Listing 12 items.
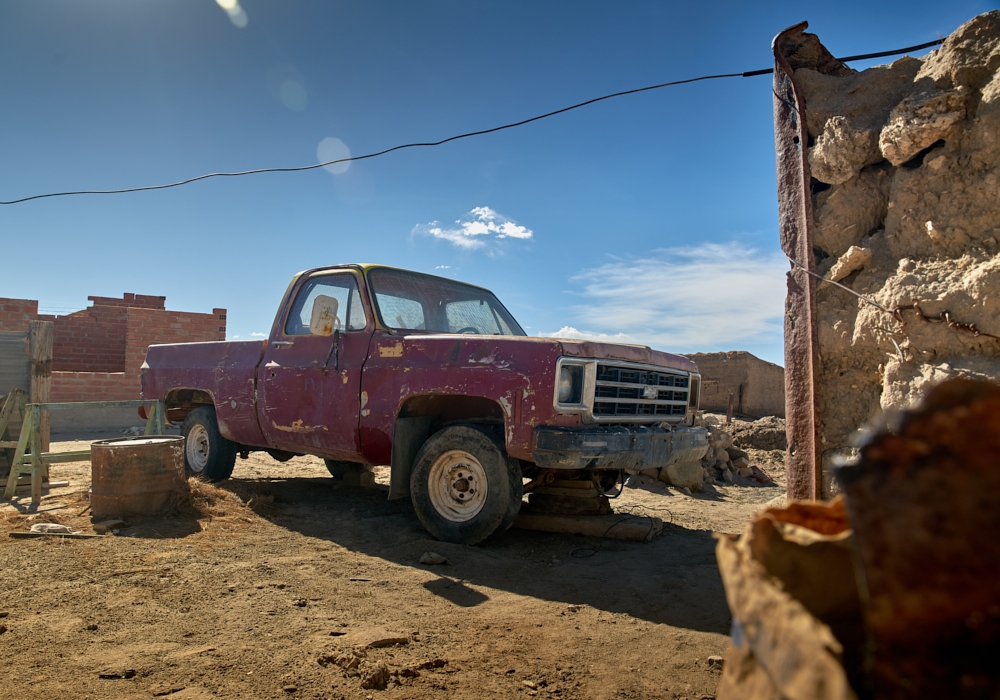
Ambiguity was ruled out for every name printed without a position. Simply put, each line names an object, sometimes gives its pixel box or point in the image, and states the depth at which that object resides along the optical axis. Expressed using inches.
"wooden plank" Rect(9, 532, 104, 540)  172.6
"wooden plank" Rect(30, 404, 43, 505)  218.8
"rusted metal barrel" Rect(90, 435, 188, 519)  192.9
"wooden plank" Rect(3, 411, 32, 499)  224.1
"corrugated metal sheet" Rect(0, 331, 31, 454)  263.6
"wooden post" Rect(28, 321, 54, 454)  262.5
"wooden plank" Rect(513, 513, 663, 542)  189.9
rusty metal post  141.3
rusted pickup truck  160.4
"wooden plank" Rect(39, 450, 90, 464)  221.1
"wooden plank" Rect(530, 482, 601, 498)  198.1
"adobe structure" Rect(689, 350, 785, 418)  498.3
